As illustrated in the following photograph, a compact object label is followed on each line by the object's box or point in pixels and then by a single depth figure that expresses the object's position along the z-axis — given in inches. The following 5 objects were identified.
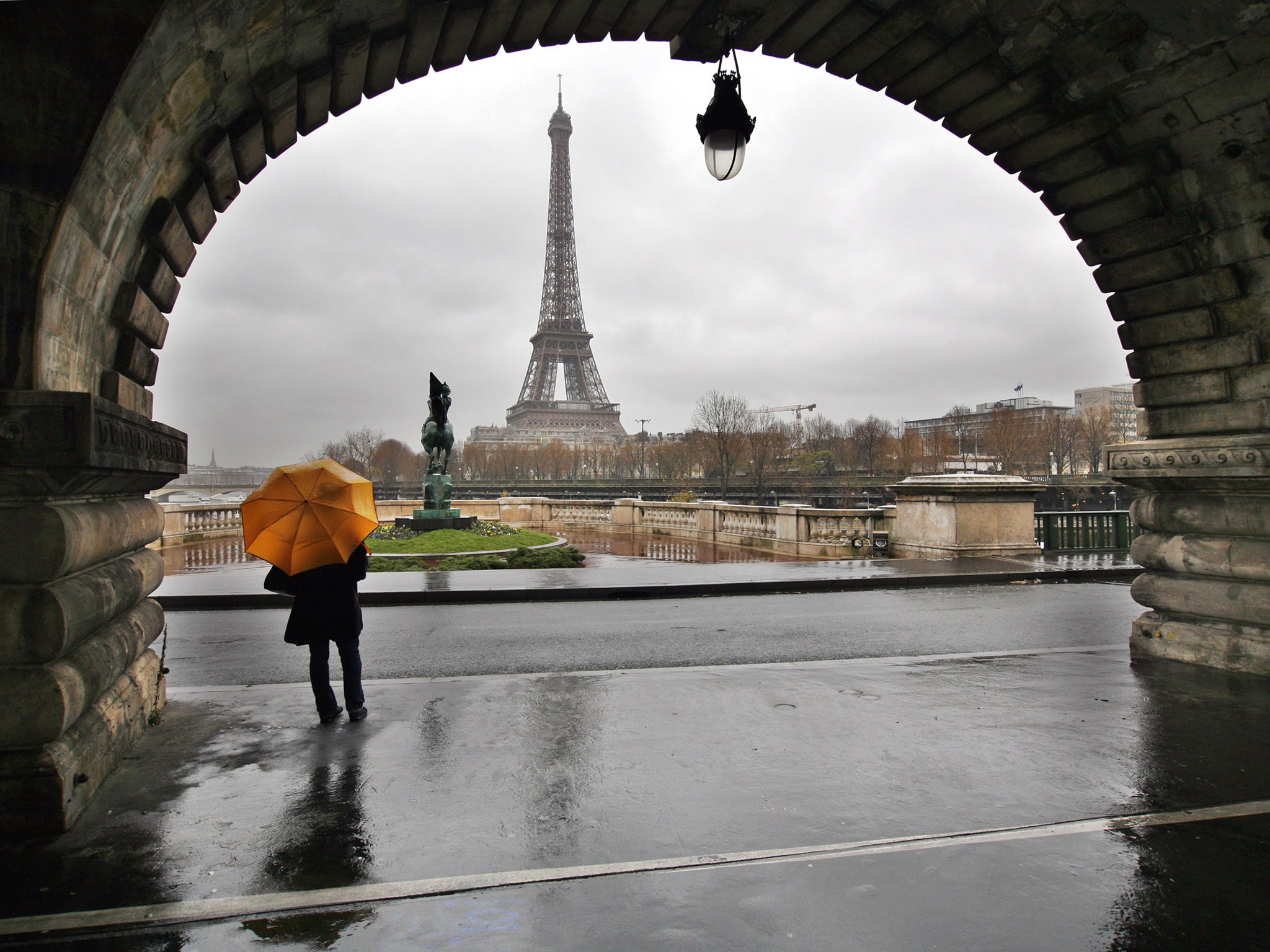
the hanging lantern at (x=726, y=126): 232.7
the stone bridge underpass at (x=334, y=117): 130.1
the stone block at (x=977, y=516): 625.3
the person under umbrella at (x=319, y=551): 190.1
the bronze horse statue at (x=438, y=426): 850.8
